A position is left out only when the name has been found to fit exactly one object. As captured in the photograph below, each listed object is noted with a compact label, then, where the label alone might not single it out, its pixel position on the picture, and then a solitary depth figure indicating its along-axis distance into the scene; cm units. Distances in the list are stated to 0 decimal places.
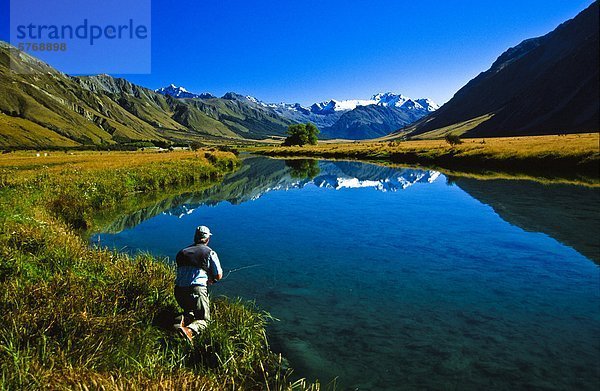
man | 896
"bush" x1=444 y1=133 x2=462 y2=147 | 9396
